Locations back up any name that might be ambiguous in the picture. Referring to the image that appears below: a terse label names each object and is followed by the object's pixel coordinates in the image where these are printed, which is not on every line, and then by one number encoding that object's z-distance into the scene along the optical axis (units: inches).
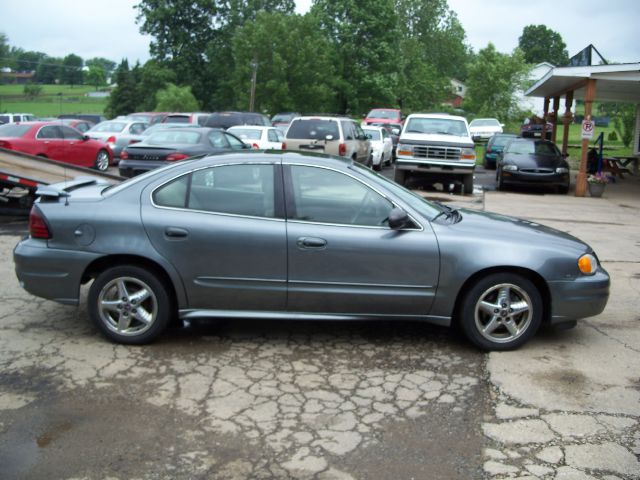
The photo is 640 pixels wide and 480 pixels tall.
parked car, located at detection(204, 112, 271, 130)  1014.4
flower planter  710.5
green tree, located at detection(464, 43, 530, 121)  2158.0
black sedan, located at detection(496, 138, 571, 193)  712.4
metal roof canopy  649.0
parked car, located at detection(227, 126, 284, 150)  797.2
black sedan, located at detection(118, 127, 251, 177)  542.3
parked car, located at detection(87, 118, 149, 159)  898.1
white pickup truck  637.9
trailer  426.5
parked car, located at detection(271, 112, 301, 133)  1361.1
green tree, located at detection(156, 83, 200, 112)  1760.6
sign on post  705.0
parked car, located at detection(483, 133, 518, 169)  1082.7
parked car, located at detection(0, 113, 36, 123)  1240.6
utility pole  1476.4
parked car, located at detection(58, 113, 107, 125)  1510.0
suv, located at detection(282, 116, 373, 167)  681.0
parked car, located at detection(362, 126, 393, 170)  904.9
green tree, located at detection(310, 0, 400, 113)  1893.5
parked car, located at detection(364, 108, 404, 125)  1391.5
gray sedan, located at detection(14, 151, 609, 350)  202.2
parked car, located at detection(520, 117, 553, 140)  1311.5
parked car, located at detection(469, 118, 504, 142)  1608.0
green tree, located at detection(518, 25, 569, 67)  4790.8
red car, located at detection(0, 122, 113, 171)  676.7
